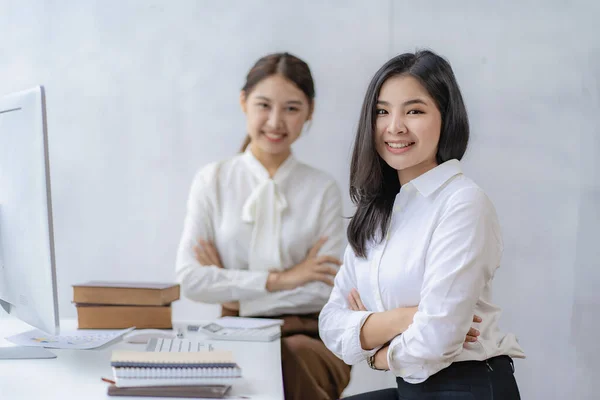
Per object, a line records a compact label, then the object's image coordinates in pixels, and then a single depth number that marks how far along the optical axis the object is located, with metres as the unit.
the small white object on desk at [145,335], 2.07
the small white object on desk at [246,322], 2.21
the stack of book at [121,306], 2.25
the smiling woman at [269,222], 2.59
